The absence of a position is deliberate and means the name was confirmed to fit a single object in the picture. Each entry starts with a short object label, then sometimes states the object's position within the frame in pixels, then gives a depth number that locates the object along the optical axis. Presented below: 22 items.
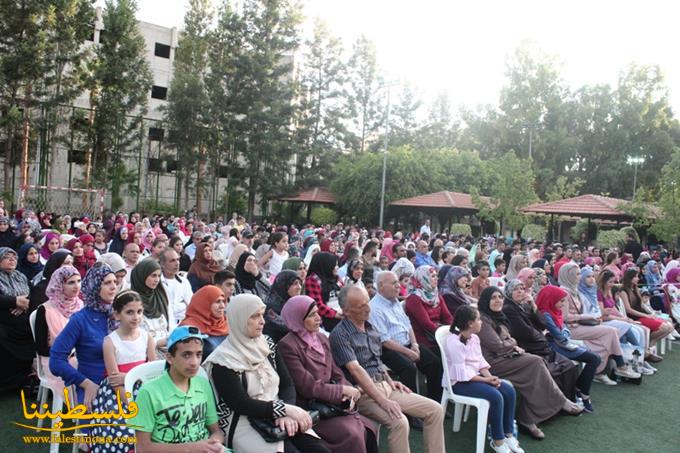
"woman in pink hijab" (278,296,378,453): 3.13
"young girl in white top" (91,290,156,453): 2.93
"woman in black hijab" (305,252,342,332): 4.79
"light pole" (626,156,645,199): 31.37
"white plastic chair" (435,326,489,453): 3.96
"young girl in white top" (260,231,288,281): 6.77
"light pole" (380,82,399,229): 20.31
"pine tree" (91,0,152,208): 21.59
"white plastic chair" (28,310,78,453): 3.36
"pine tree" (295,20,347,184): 29.45
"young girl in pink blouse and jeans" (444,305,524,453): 4.02
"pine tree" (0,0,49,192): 18.12
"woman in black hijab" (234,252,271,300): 5.10
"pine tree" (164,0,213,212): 25.73
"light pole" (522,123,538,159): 32.59
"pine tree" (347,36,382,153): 31.45
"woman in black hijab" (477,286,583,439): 4.58
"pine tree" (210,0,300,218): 25.72
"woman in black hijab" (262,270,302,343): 4.18
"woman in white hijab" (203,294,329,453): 2.77
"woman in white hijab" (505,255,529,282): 7.75
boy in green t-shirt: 2.44
